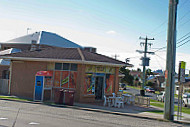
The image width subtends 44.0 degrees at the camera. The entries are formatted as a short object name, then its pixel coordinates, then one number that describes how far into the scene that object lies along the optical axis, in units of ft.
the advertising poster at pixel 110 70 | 69.13
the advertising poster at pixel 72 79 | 63.82
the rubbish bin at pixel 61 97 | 57.66
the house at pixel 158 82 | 272.51
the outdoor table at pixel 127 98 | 67.79
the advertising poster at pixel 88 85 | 63.98
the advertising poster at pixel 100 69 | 66.89
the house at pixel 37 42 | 133.13
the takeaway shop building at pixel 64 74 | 63.00
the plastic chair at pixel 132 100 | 68.08
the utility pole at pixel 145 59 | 143.43
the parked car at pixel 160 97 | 106.24
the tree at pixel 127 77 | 238.31
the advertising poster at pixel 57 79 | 65.87
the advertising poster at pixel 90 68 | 64.51
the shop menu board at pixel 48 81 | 66.13
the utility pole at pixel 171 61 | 44.68
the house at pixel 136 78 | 324.35
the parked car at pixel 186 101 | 83.35
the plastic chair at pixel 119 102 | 58.33
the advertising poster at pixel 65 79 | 64.75
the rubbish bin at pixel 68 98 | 56.49
